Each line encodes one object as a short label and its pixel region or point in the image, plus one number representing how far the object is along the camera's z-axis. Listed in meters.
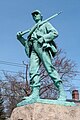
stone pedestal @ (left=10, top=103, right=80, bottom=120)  6.09
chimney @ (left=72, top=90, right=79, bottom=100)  31.27
